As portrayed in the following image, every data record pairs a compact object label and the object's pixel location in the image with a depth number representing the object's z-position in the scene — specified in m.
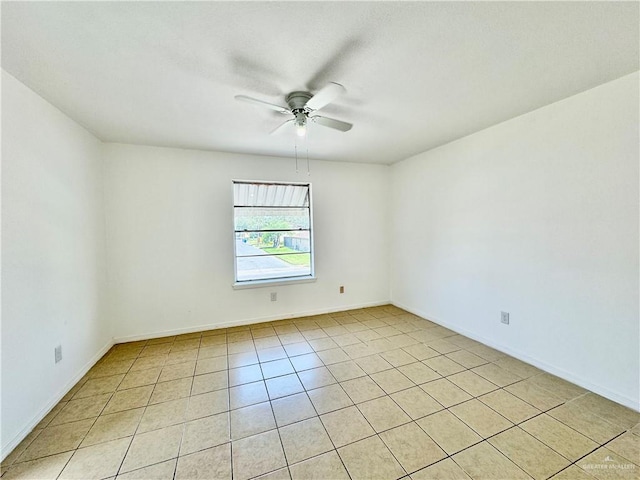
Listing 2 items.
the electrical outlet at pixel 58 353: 2.11
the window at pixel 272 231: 3.71
